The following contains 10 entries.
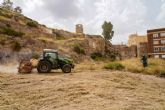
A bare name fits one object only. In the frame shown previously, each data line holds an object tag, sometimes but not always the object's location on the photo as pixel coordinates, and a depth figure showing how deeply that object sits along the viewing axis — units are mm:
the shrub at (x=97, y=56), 23006
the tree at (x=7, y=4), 32662
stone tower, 32827
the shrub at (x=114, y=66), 13246
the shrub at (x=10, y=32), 18746
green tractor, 10100
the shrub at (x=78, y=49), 21689
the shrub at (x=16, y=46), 17220
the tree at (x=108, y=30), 33660
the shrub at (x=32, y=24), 23189
